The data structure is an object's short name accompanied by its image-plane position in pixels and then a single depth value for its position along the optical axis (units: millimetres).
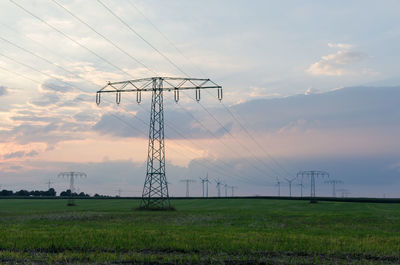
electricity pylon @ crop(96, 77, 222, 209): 74625
